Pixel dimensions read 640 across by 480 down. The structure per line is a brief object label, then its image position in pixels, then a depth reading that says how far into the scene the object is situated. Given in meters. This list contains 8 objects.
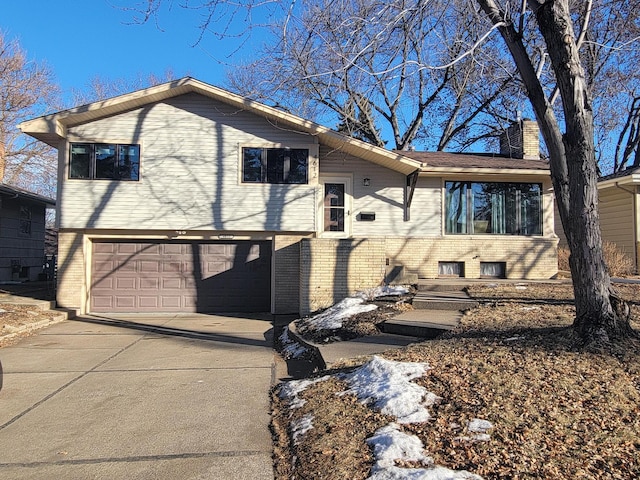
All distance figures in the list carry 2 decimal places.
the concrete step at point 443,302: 9.23
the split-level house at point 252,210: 13.09
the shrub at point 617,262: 13.37
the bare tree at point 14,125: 23.83
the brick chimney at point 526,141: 16.59
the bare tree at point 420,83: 7.50
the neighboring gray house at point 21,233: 17.02
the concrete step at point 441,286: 11.56
